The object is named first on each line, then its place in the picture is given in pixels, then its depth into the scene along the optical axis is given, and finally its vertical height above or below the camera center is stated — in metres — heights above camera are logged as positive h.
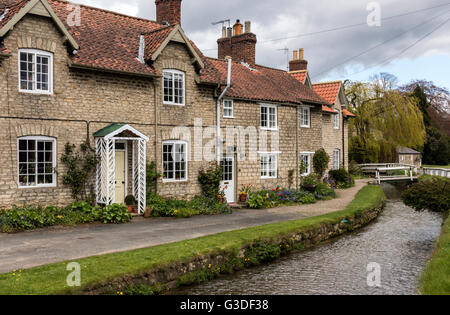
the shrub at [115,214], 15.02 -1.59
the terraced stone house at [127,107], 14.52 +2.48
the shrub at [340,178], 30.65 -0.86
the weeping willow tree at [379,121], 41.06 +4.18
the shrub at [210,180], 19.33 -0.57
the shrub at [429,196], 16.08 -1.16
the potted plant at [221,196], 19.63 -1.32
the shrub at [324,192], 24.08 -1.47
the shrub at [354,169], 40.06 -0.32
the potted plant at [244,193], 20.94 -1.26
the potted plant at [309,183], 24.80 -0.98
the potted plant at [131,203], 16.55 -1.33
